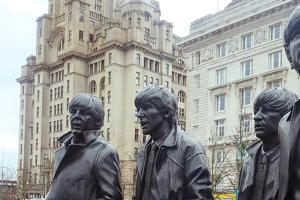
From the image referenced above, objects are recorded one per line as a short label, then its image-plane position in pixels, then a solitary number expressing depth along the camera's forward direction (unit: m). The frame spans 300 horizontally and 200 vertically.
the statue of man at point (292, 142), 2.82
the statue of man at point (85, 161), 5.32
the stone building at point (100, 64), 72.75
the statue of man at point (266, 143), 4.58
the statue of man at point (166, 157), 4.73
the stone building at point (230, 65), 40.94
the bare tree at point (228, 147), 33.79
